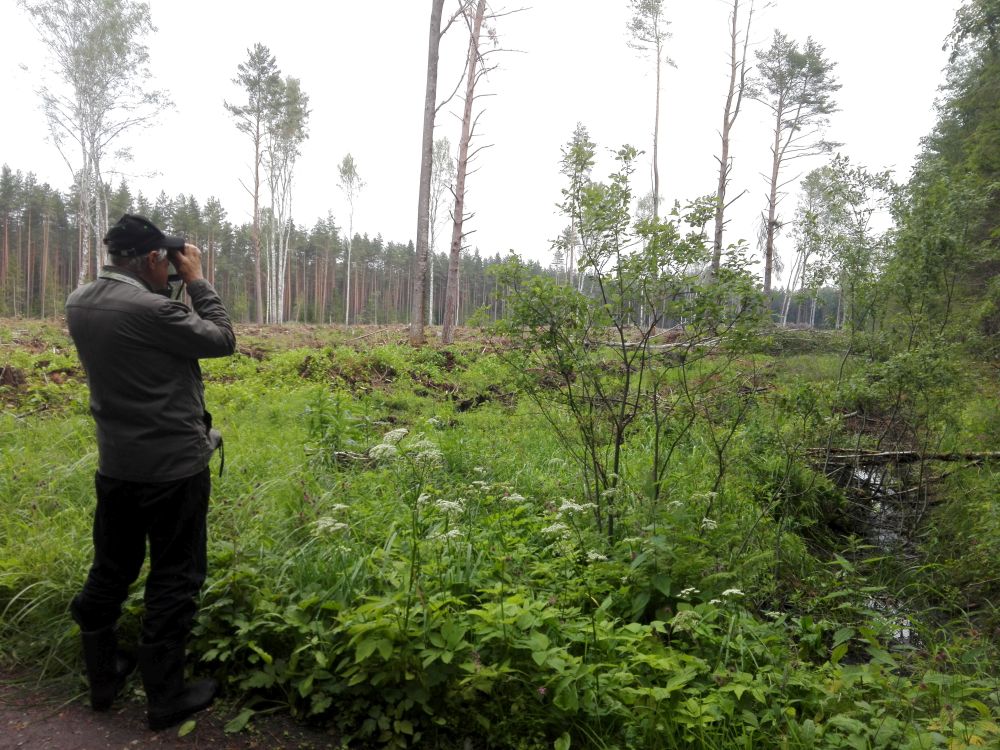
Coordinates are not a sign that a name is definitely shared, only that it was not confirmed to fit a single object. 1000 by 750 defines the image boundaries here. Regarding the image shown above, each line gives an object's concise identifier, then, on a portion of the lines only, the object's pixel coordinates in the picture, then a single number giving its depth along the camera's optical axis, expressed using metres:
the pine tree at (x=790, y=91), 23.70
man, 2.45
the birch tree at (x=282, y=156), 30.58
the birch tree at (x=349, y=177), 39.66
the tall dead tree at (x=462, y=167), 15.87
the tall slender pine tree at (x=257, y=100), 29.00
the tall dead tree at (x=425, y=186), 14.70
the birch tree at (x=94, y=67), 21.62
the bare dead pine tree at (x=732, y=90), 21.08
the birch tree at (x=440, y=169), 33.56
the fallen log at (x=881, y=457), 6.52
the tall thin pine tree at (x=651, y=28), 23.33
